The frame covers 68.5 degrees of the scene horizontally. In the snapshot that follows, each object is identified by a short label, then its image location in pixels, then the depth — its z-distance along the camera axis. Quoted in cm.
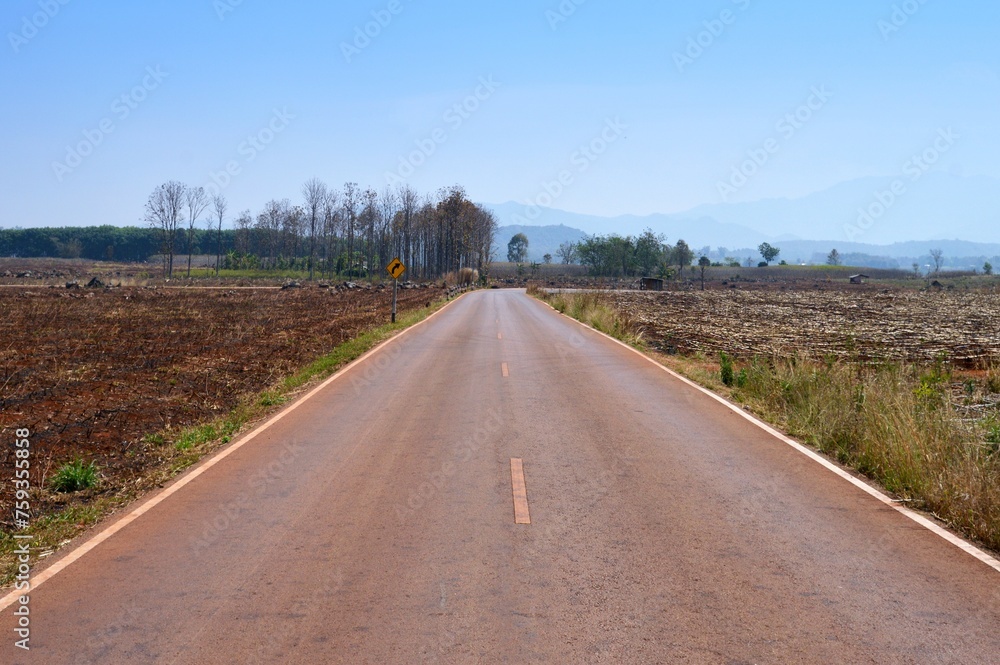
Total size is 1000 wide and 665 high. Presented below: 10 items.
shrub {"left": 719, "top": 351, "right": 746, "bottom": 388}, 1616
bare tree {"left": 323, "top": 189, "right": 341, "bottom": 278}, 11262
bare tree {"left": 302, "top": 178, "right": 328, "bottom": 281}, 11269
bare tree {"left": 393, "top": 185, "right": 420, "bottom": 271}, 10956
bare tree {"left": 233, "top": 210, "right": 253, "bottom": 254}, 13450
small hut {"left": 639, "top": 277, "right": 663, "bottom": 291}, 9569
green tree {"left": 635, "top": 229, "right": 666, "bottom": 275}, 15050
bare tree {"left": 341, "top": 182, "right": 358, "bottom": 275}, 10706
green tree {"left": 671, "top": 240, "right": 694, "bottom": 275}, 17141
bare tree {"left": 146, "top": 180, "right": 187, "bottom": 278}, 10288
